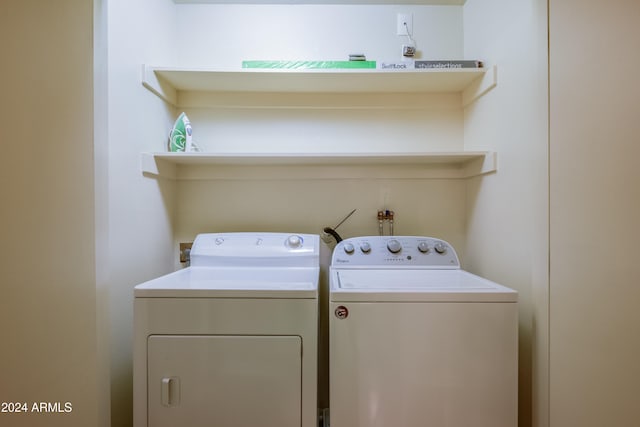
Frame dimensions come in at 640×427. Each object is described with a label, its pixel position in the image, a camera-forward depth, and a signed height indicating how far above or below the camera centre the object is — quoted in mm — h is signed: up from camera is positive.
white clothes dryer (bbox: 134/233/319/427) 1004 -481
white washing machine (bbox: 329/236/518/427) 972 -472
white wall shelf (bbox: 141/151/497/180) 1542 +258
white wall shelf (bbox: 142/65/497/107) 1461 +685
